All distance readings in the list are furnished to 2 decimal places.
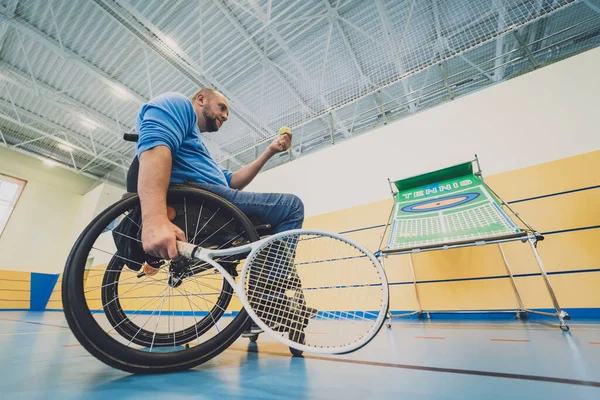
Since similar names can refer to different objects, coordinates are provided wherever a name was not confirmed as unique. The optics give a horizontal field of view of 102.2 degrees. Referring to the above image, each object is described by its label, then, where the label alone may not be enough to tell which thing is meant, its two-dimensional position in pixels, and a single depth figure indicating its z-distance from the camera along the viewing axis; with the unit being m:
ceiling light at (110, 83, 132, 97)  5.08
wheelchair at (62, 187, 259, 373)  0.70
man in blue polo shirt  0.73
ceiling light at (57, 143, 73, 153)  7.64
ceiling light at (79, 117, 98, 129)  5.89
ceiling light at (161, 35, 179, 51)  4.25
